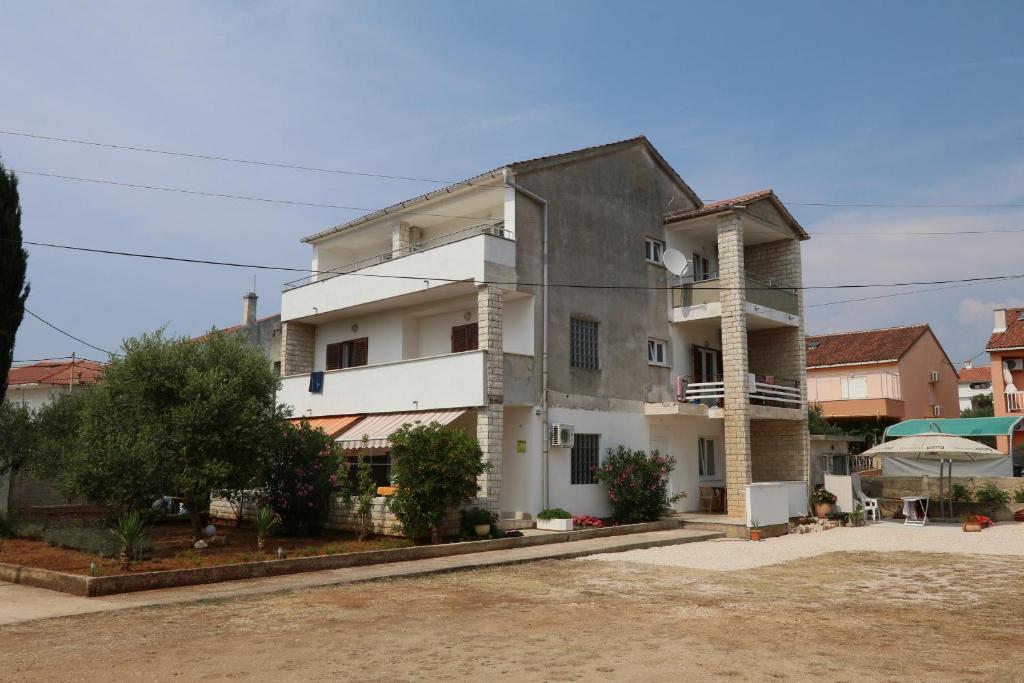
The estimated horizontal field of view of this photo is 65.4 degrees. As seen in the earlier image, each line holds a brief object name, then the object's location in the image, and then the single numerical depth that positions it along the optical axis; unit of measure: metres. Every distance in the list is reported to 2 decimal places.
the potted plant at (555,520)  20.70
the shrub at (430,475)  17.89
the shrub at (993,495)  27.19
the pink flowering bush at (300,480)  20.17
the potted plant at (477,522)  18.75
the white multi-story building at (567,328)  21.59
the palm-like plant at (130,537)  13.70
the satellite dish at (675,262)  26.64
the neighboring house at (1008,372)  42.50
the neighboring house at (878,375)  45.00
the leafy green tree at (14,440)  20.05
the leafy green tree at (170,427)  15.74
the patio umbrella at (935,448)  24.03
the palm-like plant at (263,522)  16.48
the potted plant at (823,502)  25.17
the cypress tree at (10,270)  17.88
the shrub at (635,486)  22.67
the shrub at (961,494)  28.02
